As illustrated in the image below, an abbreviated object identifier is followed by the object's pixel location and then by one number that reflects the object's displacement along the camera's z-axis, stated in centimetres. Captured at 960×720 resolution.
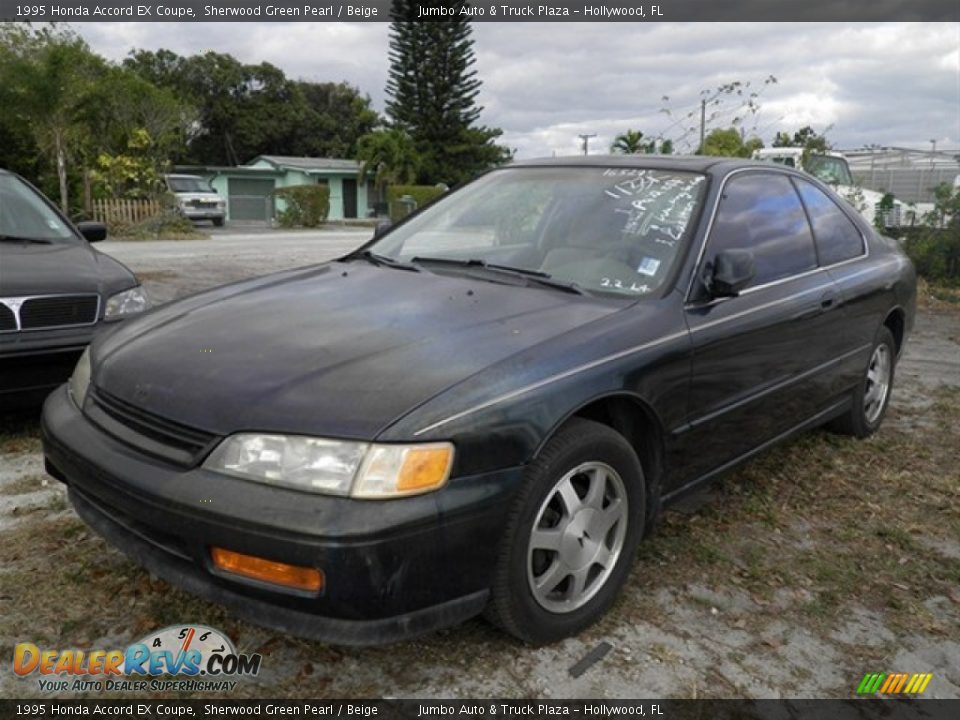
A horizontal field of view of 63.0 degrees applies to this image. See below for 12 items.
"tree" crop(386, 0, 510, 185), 4247
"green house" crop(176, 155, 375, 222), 4100
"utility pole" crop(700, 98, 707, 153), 1142
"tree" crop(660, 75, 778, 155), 1145
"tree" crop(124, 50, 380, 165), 5084
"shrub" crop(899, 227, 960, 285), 1061
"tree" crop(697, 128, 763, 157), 1337
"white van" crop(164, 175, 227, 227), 2808
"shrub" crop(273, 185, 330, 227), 2967
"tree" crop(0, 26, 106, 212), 2056
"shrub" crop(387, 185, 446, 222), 3511
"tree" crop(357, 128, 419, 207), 3819
